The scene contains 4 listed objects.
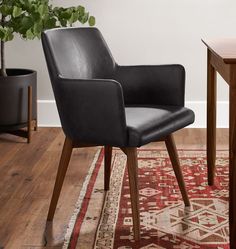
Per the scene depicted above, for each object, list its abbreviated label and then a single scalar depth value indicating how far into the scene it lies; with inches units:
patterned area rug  137.4
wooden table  124.3
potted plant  189.7
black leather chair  135.6
